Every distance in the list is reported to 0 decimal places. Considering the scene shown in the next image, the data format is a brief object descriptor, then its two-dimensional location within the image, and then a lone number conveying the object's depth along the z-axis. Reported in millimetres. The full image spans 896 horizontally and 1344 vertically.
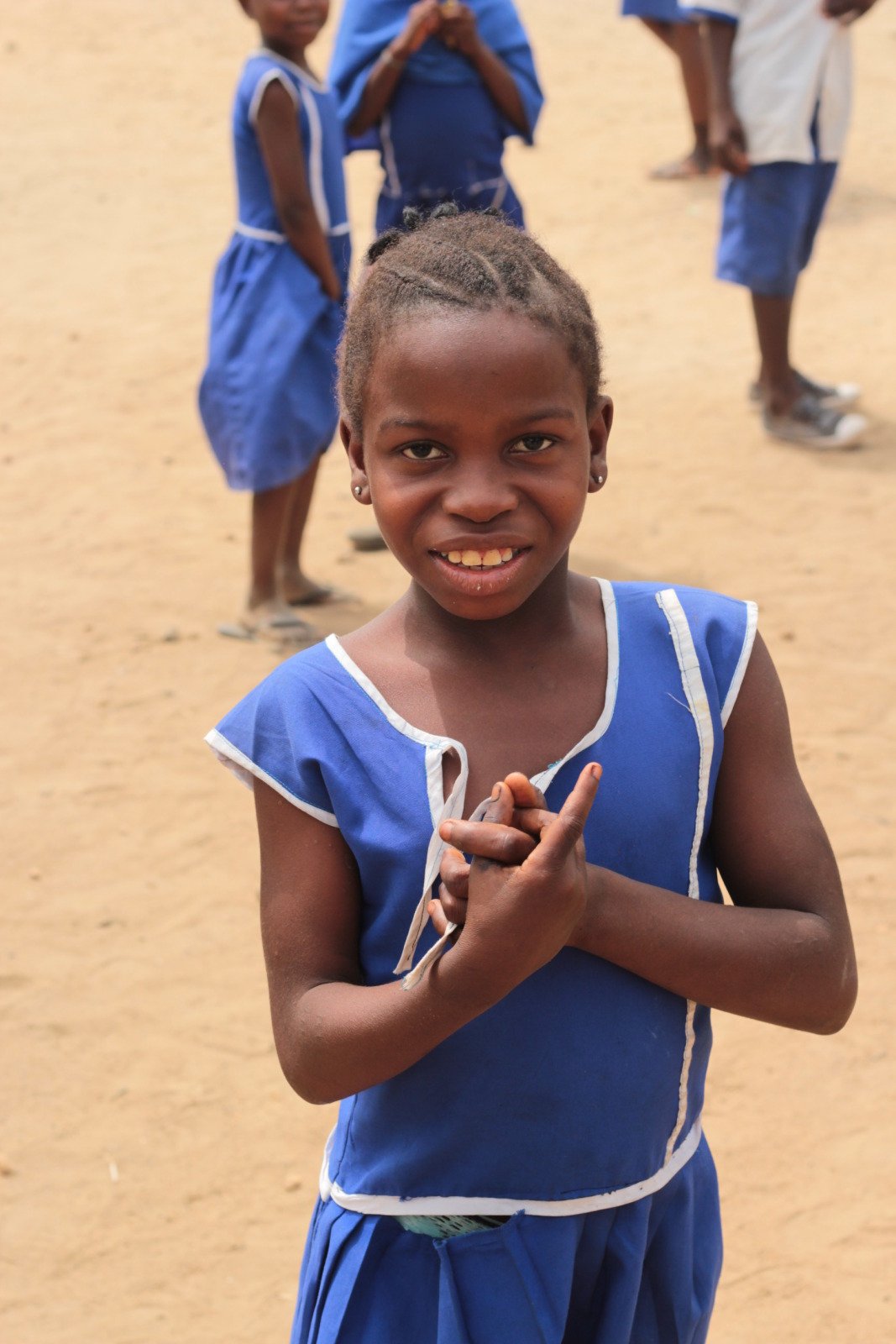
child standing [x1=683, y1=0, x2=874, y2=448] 5898
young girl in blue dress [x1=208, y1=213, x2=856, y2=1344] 1381
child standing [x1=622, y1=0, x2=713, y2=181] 9062
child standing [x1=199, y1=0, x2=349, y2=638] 4492
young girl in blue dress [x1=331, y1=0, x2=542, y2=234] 5051
